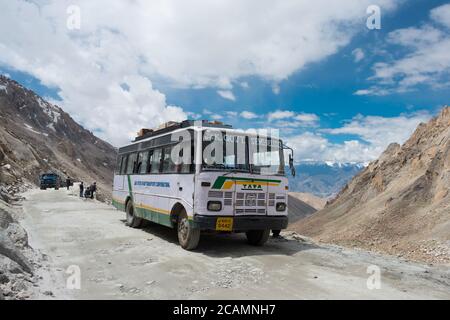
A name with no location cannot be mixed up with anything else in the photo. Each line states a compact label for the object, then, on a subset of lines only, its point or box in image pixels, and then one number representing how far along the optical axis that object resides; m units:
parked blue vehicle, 47.38
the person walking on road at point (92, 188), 32.51
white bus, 10.02
